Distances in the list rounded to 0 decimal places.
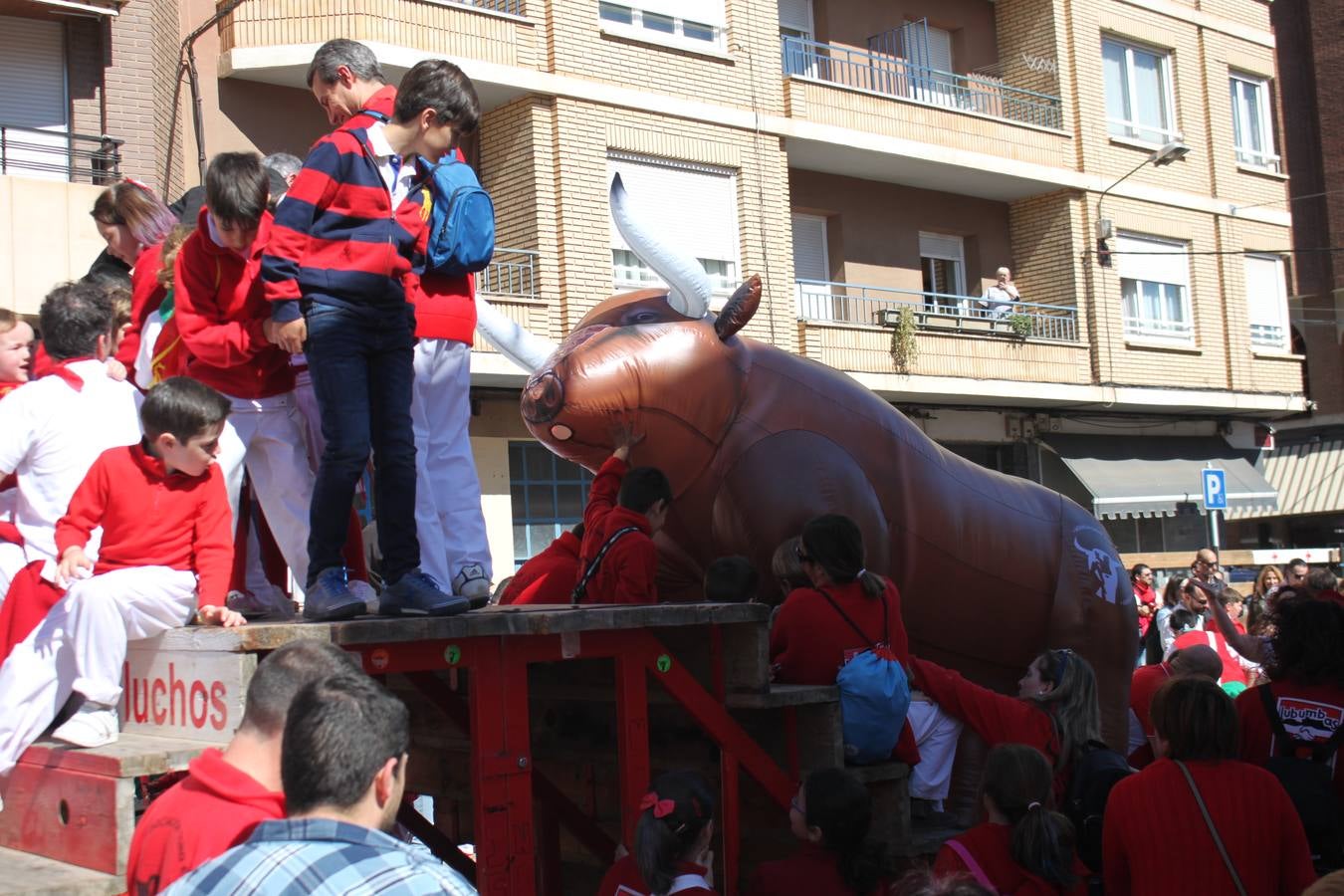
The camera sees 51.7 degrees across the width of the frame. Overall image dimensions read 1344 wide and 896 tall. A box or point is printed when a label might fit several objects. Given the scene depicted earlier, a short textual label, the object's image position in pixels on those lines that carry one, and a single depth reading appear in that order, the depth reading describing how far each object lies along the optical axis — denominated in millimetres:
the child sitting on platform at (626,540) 5227
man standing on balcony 20062
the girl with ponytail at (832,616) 5059
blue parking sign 16016
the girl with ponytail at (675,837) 3658
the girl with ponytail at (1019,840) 3875
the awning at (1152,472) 20891
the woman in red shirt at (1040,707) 5215
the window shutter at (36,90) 13148
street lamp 19562
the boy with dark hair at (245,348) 4281
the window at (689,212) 16094
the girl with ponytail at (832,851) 3943
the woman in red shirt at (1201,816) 3732
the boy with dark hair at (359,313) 4137
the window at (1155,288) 21703
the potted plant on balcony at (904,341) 18422
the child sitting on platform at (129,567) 3453
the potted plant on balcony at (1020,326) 19938
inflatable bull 5875
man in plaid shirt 2148
